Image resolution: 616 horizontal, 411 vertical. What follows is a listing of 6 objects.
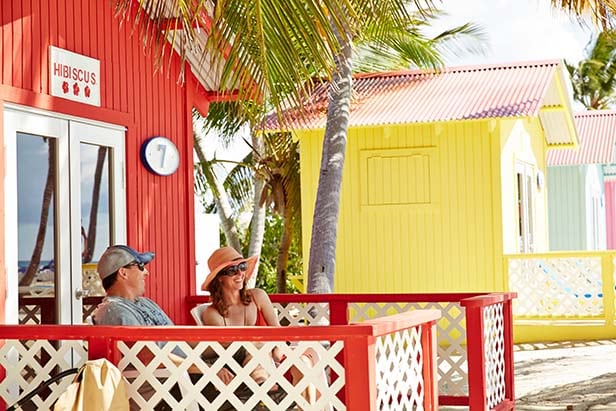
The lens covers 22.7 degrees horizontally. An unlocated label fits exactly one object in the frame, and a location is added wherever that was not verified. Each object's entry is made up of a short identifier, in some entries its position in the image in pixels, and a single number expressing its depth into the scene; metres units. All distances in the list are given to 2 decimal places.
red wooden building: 9.22
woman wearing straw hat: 9.66
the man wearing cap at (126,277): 8.80
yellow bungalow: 19.80
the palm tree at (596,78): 54.21
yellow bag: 7.14
